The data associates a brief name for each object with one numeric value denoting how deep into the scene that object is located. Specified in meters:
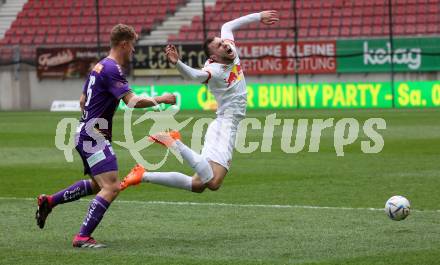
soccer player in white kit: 10.57
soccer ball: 10.49
